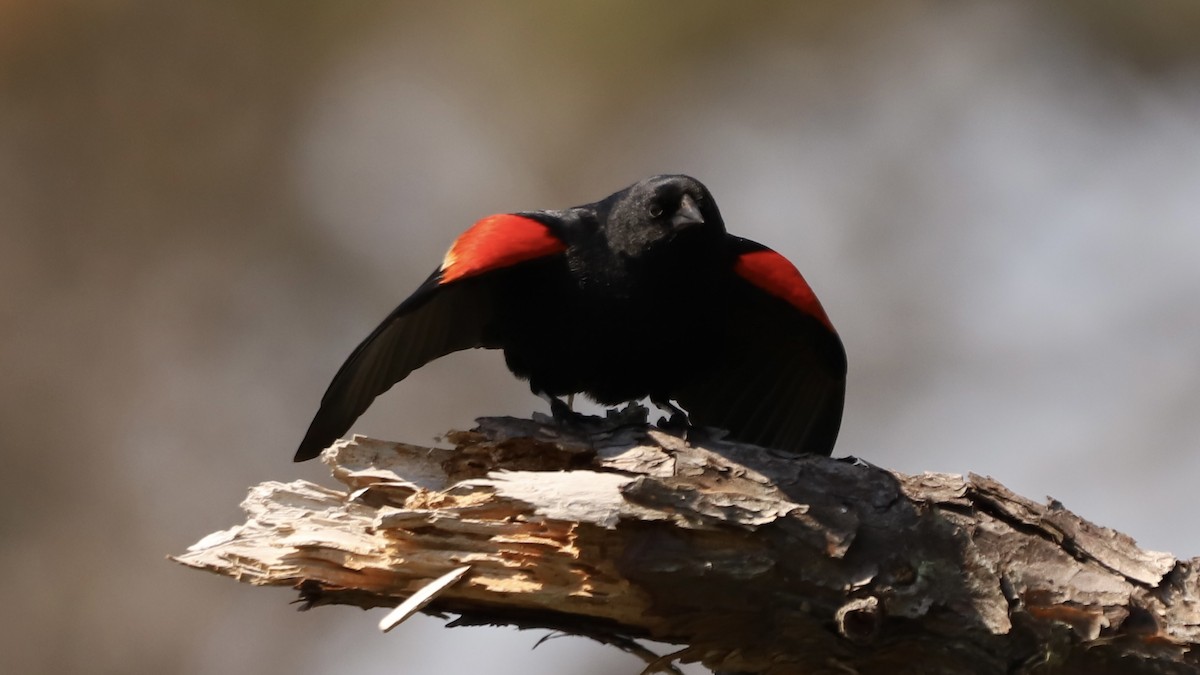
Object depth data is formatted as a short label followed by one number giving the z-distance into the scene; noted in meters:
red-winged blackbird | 8.79
